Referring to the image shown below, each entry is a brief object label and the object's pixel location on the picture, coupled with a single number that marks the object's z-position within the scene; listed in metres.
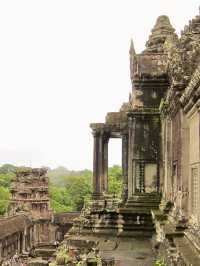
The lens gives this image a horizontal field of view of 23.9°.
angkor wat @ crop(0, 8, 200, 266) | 8.53
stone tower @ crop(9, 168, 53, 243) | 46.00
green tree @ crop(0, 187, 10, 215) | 65.41
